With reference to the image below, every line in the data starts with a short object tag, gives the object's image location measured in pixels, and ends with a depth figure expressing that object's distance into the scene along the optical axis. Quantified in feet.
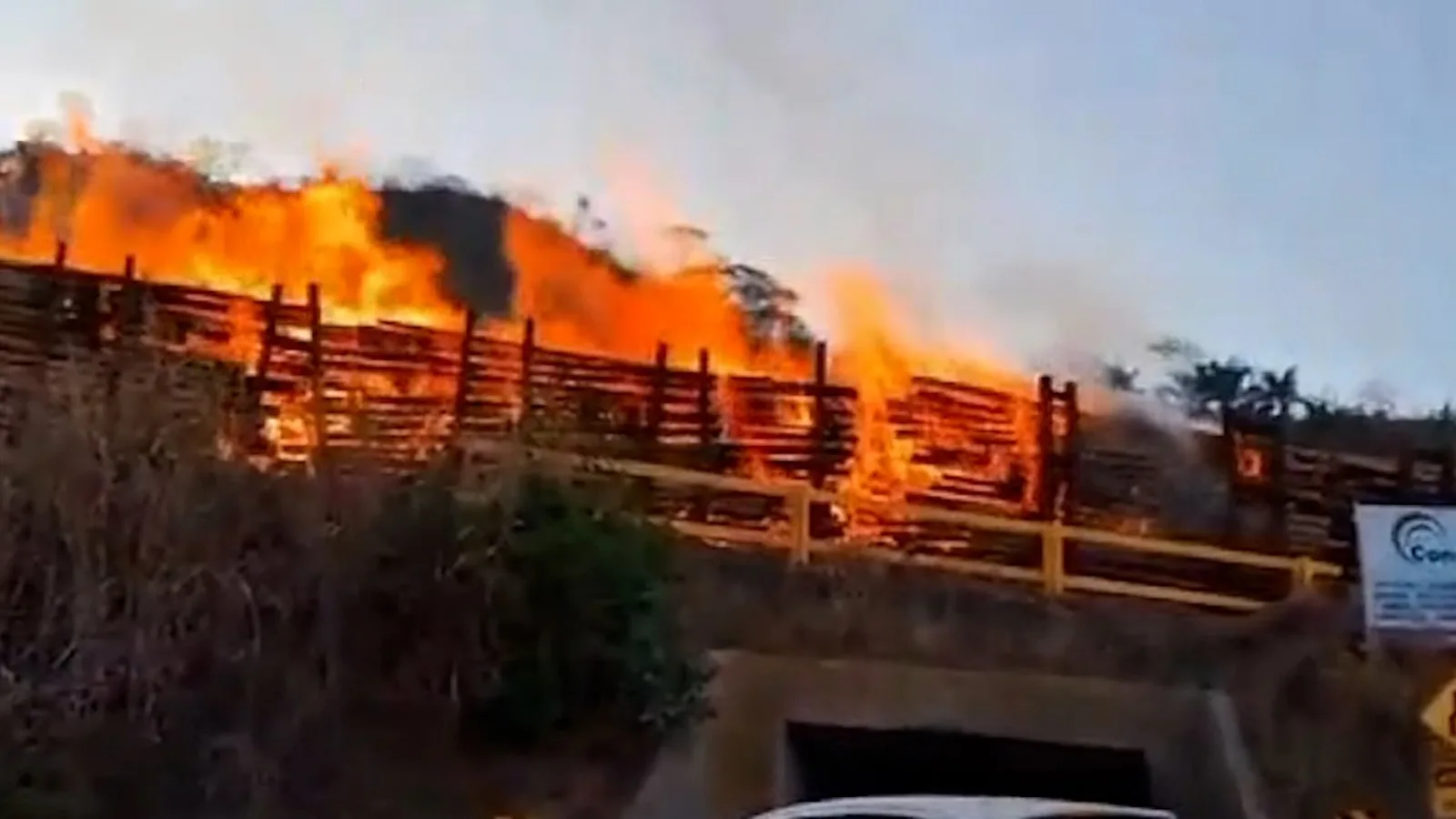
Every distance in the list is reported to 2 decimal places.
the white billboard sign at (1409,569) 56.75
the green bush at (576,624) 44.65
